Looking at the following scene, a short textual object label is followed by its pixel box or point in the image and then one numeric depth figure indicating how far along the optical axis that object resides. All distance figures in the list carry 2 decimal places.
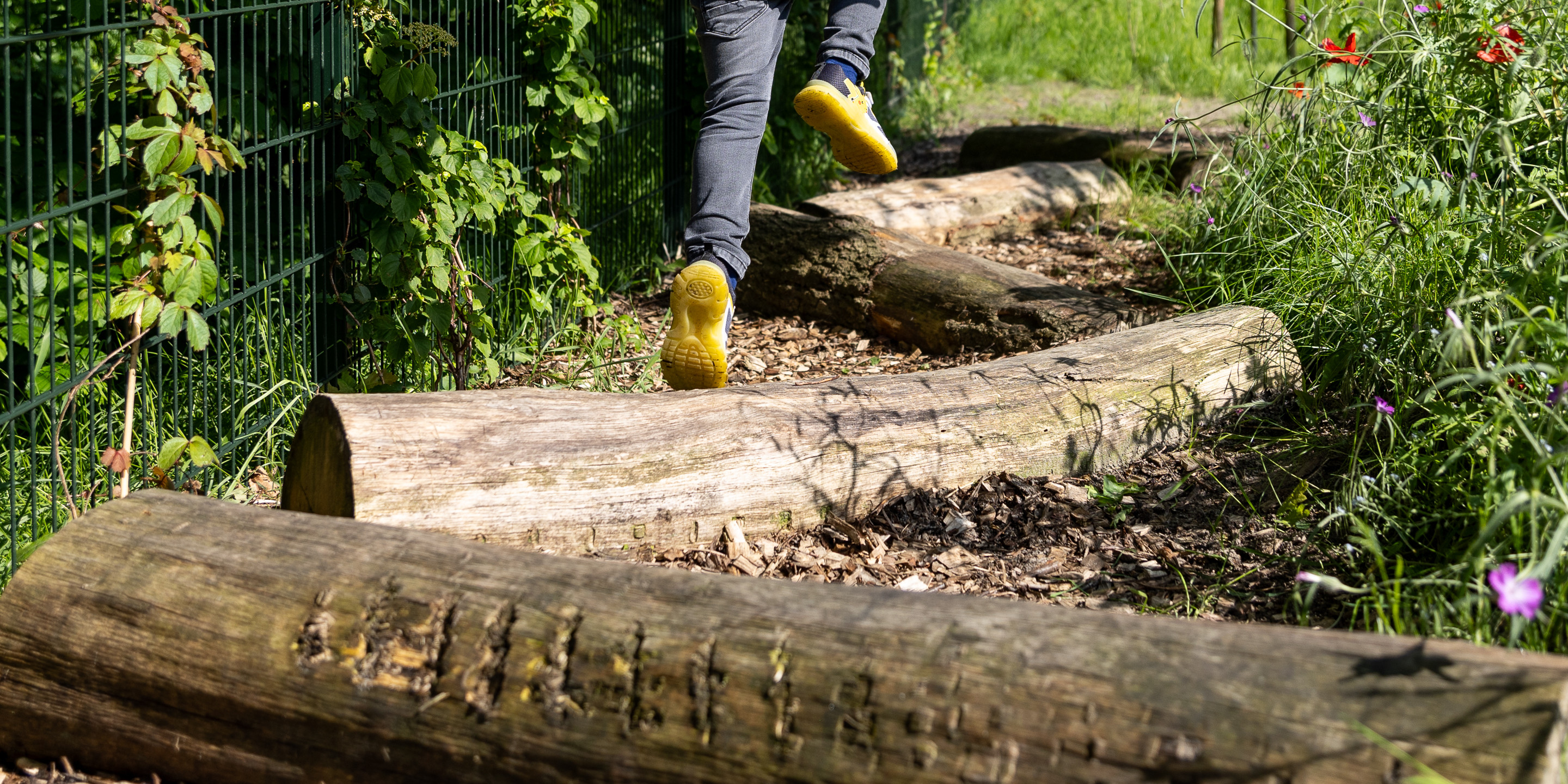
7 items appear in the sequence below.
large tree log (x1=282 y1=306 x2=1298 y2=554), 2.29
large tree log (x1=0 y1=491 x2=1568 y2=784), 1.44
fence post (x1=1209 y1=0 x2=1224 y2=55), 9.73
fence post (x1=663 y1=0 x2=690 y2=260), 5.47
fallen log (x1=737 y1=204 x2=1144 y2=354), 3.89
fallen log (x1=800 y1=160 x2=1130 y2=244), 5.27
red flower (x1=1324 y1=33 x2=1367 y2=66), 2.76
